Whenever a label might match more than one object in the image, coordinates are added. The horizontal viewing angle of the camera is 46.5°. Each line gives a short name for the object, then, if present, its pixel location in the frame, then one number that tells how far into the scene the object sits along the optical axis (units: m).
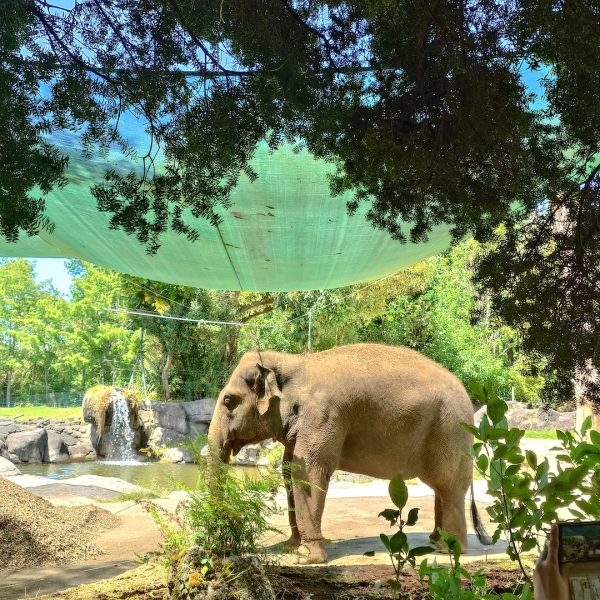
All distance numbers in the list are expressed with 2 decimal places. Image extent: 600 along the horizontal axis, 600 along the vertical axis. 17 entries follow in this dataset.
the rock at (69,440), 18.77
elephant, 4.62
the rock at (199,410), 18.80
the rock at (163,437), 18.11
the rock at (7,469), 10.85
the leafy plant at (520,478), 1.58
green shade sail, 4.62
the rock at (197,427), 18.44
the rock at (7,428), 17.78
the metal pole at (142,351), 20.27
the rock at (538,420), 20.14
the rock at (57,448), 17.72
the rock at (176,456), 16.38
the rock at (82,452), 18.41
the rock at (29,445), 16.80
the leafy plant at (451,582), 1.48
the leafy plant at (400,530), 1.68
